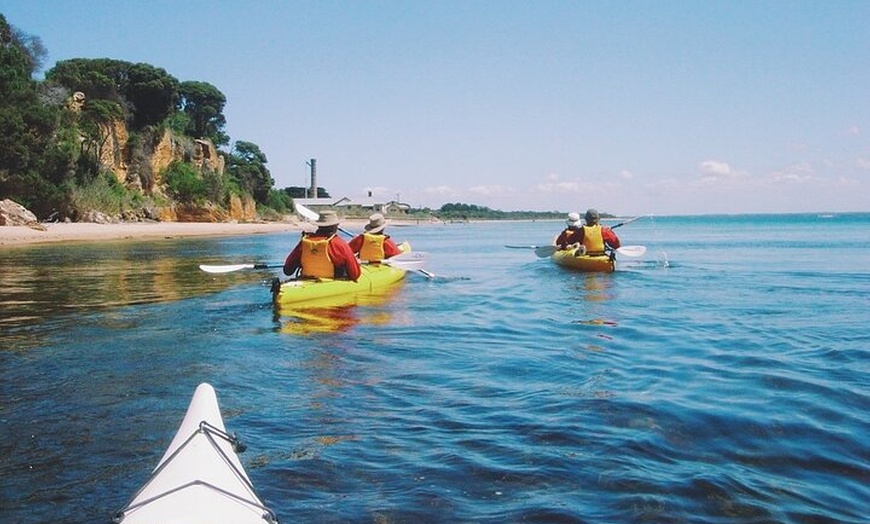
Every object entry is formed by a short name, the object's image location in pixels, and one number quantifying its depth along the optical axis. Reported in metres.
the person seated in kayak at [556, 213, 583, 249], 16.97
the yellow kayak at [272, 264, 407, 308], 10.22
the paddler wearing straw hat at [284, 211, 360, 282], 10.70
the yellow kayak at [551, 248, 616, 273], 15.55
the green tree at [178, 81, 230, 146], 69.44
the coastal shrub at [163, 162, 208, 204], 52.29
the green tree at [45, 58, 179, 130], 47.88
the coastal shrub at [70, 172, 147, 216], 38.06
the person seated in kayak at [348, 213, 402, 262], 13.69
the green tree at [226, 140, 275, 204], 68.88
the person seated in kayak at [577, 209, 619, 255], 15.74
